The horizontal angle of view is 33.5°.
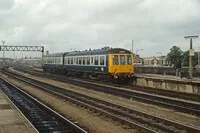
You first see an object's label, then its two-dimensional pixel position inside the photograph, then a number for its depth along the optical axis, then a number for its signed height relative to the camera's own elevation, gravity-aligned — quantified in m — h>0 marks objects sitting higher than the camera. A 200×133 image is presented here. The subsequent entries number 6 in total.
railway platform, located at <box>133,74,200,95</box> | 22.31 -1.62
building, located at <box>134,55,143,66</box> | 124.16 +1.48
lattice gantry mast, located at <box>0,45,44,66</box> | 104.36 +5.28
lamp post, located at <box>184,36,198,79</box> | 24.62 +0.64
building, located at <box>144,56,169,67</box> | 132.25 +1.41
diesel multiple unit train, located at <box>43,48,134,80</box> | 29.55 -0.08
